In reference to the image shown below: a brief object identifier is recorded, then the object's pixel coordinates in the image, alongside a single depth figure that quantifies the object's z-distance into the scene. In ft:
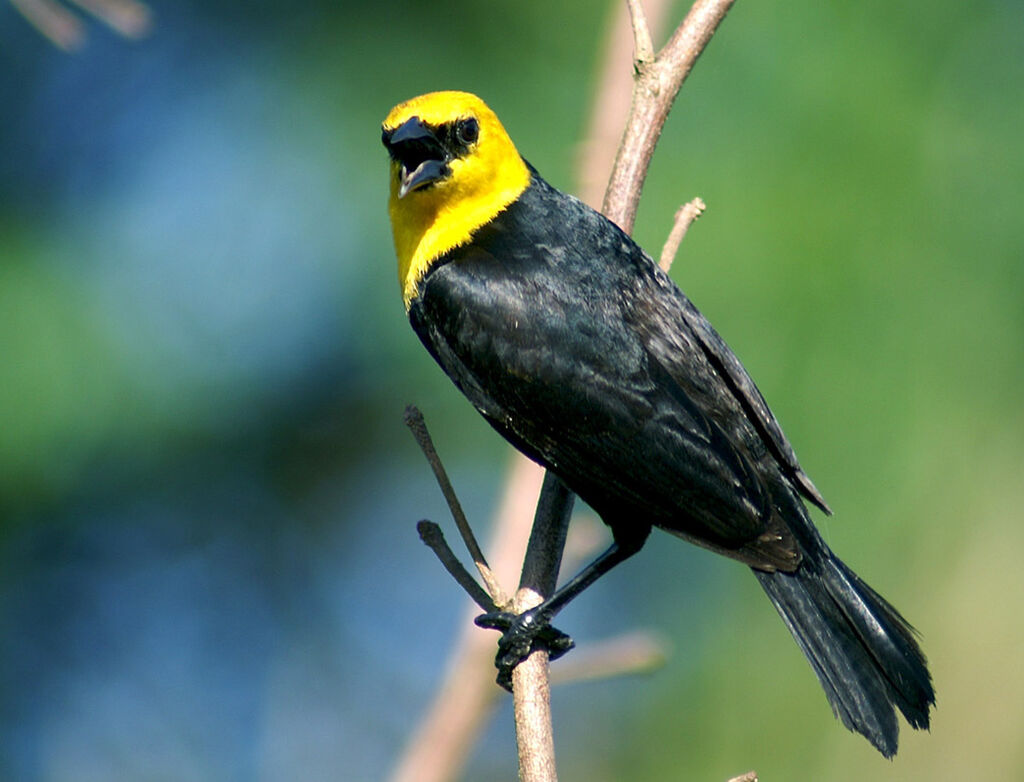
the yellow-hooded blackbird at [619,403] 20.07
